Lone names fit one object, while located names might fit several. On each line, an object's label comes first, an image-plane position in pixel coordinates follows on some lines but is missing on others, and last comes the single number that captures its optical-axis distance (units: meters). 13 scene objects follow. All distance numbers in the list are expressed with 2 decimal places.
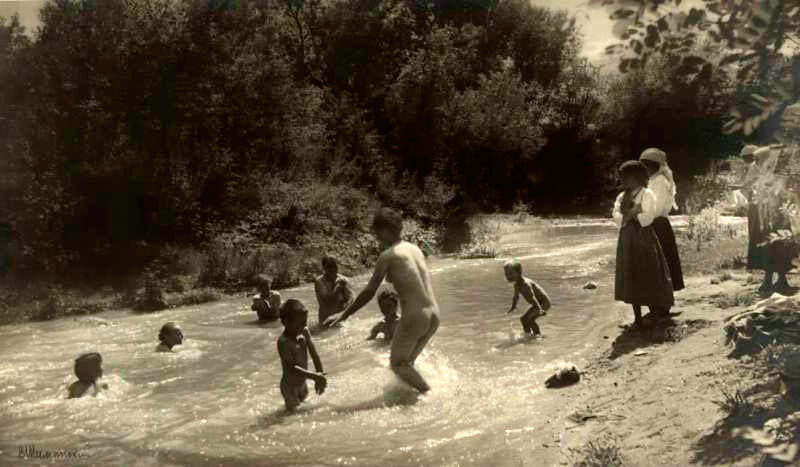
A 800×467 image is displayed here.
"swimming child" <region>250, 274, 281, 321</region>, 11.17
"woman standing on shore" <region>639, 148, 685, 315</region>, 7.48
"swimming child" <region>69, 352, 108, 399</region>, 7.30
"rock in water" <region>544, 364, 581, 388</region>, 6.41
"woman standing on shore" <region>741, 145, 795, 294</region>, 7.90
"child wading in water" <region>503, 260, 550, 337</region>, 8.77
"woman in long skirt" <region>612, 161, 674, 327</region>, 7.32
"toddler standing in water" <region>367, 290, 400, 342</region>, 8.97
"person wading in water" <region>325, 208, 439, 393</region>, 6.21
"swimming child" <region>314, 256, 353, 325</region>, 10.20
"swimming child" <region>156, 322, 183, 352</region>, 9.45
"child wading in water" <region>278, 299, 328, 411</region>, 6.39
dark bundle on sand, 5.22
